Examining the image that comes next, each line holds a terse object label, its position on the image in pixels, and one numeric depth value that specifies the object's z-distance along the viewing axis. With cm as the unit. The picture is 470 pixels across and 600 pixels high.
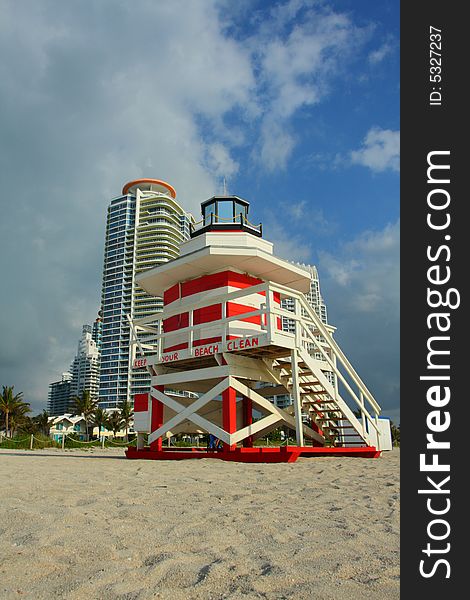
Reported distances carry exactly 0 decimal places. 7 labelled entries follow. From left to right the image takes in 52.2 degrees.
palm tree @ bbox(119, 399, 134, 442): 8656
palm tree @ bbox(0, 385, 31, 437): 6172
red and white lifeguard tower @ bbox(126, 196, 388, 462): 1271
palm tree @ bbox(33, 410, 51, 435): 8769
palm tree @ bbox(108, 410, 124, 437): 8762
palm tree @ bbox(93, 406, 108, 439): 8319
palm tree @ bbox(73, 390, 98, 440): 8056
